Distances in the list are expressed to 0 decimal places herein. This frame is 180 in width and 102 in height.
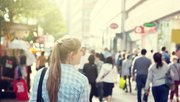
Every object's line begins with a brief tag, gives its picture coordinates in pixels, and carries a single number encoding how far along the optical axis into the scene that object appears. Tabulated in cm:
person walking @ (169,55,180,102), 1561
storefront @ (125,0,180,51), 3158
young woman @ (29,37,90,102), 418
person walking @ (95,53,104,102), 1535
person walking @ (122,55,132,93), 2033
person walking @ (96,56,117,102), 1469
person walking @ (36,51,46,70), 1935
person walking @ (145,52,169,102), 1184
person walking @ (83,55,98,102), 1442
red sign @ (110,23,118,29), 3516
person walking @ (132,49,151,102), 1547
